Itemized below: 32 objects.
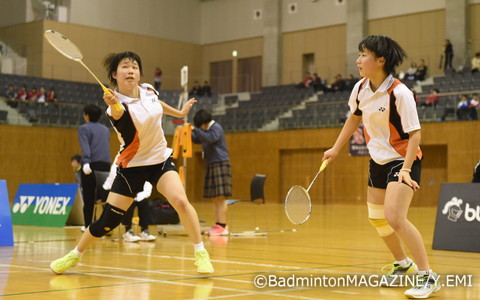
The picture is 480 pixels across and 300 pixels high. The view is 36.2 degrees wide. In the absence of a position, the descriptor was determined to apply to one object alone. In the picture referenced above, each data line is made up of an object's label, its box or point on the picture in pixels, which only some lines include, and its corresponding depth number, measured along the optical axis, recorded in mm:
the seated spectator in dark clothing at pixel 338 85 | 28531
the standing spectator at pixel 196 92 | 33062
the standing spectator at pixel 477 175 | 9626
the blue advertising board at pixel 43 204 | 13484
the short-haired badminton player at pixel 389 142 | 5145
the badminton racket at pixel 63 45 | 6586
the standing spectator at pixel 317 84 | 29780
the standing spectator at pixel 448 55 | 27000
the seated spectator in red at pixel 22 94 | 26922
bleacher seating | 25375
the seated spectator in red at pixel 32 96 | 27300
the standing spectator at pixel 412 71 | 27688
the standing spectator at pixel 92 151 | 10773
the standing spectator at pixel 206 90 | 33156
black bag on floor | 12289
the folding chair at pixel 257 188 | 12428
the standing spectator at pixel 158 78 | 32781
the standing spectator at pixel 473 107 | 23531
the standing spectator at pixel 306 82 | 30500
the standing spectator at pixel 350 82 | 28266
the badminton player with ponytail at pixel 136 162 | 6156
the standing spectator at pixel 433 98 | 24484
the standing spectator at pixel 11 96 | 25781
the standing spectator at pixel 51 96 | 27641
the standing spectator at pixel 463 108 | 23875
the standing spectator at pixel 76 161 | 14862
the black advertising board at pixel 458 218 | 8703
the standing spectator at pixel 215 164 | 11281
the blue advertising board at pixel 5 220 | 9336
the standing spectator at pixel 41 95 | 27328
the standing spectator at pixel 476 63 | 25719
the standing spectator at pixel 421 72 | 27406
